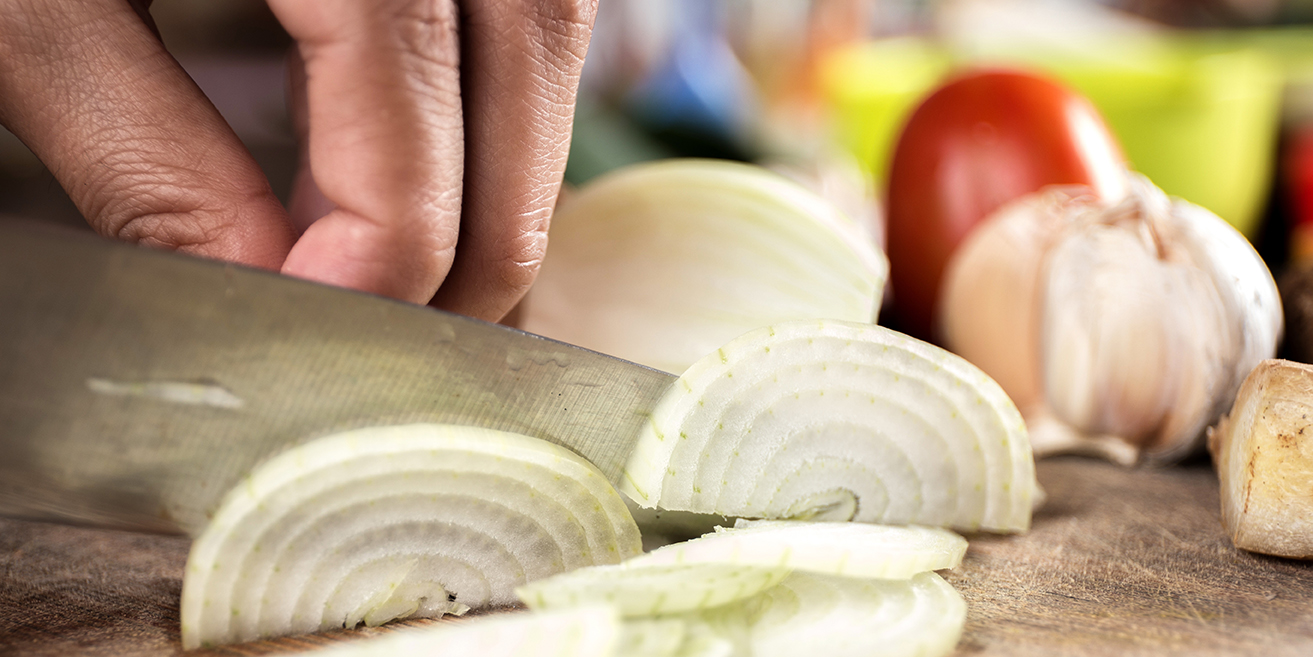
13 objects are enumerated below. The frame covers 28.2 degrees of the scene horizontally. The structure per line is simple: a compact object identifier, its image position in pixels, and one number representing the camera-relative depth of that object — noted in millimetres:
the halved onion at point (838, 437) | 371
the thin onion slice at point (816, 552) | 350
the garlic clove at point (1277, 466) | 367
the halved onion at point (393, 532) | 353
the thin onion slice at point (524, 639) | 336
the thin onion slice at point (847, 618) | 345
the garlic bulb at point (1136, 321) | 408
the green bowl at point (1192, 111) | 643
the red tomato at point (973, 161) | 489
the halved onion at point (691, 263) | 425
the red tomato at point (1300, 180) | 669
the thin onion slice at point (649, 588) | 346
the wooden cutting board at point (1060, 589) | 351
